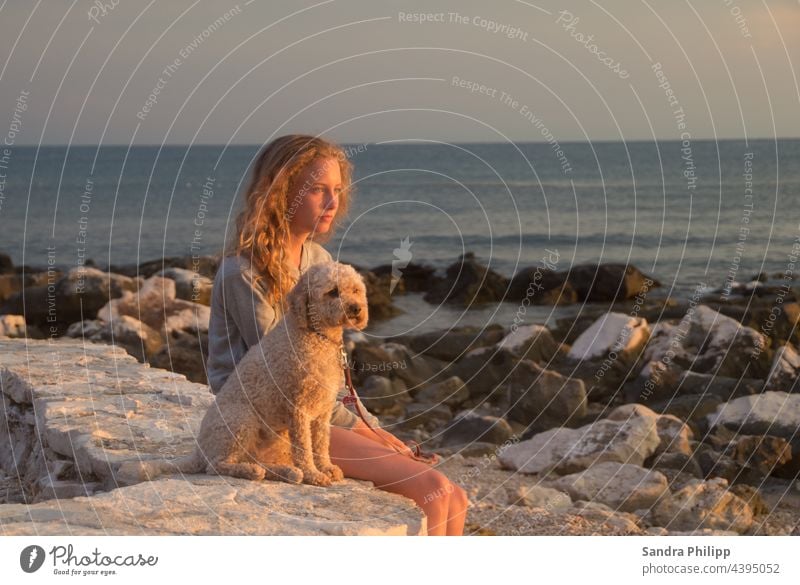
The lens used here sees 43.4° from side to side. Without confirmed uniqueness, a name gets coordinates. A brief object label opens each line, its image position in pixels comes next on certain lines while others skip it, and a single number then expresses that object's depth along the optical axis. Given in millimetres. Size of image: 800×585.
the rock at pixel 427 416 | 11109
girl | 4762
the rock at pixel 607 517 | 7508
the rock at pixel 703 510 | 7738
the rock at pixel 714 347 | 12500
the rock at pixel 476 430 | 10117
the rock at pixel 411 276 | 19812
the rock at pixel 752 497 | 8188
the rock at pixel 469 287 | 18672
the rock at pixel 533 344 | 13386
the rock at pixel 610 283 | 18875
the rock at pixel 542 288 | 18578
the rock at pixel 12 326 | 13007
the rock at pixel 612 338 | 13484
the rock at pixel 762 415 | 9961
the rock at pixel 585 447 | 8898
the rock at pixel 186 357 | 12766
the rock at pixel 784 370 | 12008
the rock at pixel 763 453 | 9078
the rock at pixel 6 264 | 21141
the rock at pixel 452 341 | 14281
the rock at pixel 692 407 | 10516
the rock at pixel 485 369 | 12484
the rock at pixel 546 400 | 11047
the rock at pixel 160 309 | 14180
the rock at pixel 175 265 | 19462
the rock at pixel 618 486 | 8086
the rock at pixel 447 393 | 11969
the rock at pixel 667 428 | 9445
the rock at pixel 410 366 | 12750
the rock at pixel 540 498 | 7941
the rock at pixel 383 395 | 11648
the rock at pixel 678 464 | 8992
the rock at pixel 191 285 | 15938
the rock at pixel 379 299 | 17109
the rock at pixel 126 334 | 13289
